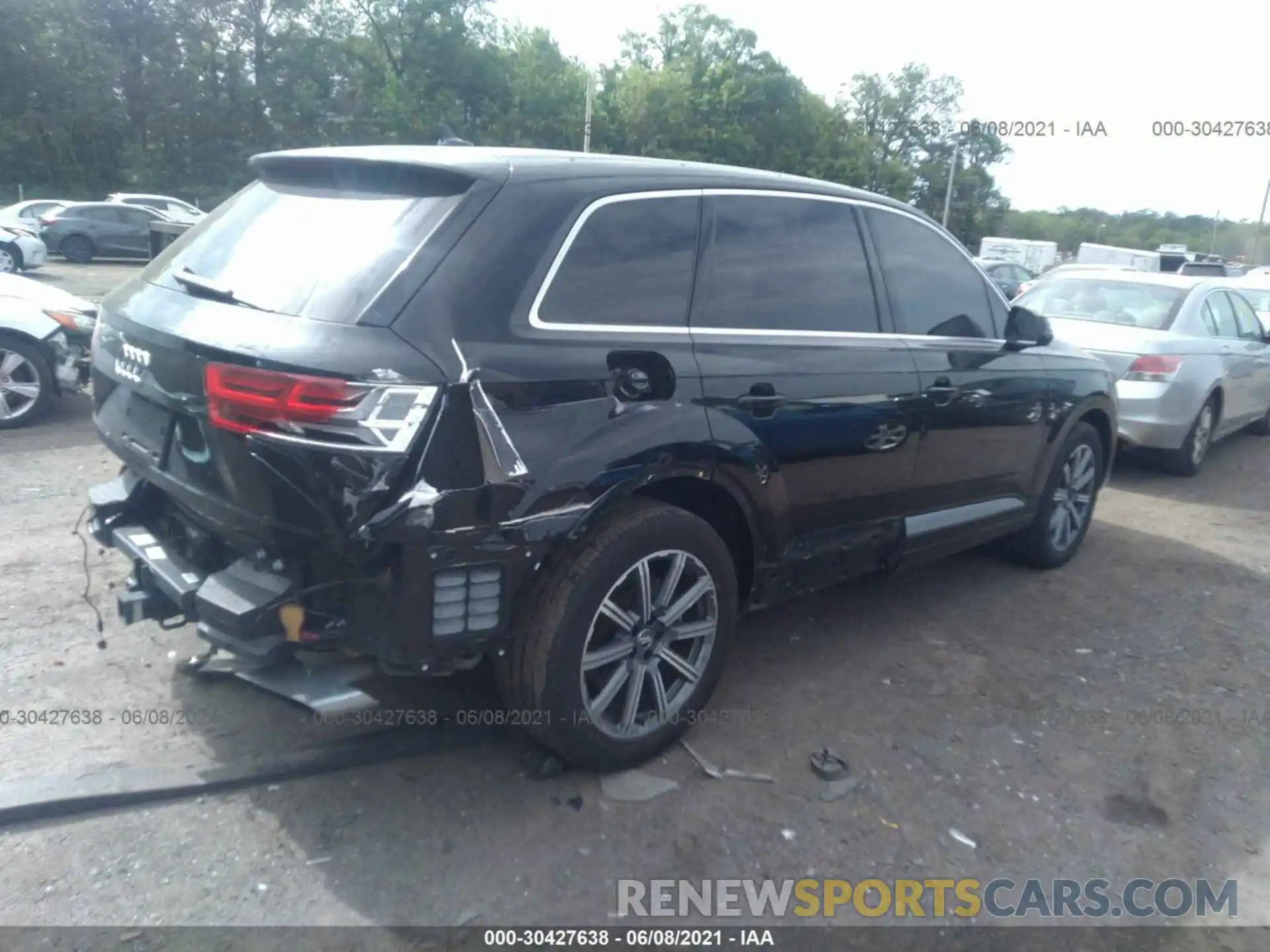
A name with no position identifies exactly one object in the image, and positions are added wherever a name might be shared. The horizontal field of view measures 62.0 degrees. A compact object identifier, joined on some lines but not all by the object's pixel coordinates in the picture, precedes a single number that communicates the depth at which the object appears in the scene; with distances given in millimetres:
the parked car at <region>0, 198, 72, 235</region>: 23641
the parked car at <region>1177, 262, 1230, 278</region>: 15125
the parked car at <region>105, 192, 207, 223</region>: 26359
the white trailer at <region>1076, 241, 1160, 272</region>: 26547
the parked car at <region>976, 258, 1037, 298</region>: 21906
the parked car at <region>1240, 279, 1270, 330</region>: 13828
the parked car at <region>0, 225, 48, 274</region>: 19078
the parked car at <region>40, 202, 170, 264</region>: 24016
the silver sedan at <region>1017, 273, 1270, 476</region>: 8008
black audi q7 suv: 2832
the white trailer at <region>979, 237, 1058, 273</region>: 33469
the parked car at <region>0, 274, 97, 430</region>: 7355
